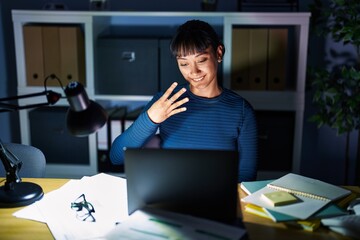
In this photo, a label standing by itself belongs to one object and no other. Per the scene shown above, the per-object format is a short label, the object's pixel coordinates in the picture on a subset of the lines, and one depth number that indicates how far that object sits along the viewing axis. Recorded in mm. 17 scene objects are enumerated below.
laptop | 1261
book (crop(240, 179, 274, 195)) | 1594
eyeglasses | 1479
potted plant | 2537
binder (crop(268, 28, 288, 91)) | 2723
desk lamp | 1338
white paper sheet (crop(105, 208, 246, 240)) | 1227
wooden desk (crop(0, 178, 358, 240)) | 1343
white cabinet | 2699
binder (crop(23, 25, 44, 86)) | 2816
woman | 1827
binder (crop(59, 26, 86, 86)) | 2801
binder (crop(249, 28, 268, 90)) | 2717
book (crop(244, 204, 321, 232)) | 1370
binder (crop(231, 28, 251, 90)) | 2725
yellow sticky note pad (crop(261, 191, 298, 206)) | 1464
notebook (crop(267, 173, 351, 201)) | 1521
